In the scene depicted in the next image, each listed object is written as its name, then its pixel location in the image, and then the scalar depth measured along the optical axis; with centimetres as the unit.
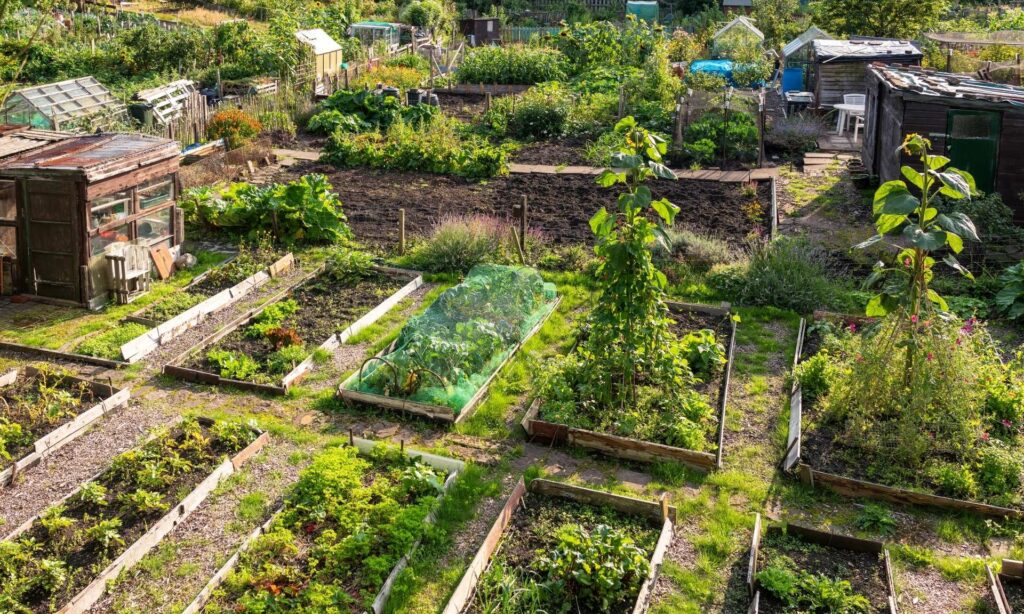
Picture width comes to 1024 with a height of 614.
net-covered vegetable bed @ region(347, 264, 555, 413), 948
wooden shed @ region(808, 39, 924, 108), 2170
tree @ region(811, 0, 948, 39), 2616
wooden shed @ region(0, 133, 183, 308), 1127
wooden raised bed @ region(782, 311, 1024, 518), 765
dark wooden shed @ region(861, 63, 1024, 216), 1390
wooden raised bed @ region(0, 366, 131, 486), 820
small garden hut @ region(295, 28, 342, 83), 2511
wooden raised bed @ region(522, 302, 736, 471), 845
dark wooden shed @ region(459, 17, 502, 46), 3591
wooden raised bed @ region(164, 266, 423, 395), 988
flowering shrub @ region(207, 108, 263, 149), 1898
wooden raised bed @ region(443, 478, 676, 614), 657
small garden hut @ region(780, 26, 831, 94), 2547
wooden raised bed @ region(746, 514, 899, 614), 673
